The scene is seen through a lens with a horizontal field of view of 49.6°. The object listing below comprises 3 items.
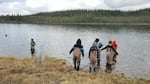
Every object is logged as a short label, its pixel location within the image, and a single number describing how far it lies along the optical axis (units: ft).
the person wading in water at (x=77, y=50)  34.86
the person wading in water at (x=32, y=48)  55.49
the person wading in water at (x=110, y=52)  37.61
